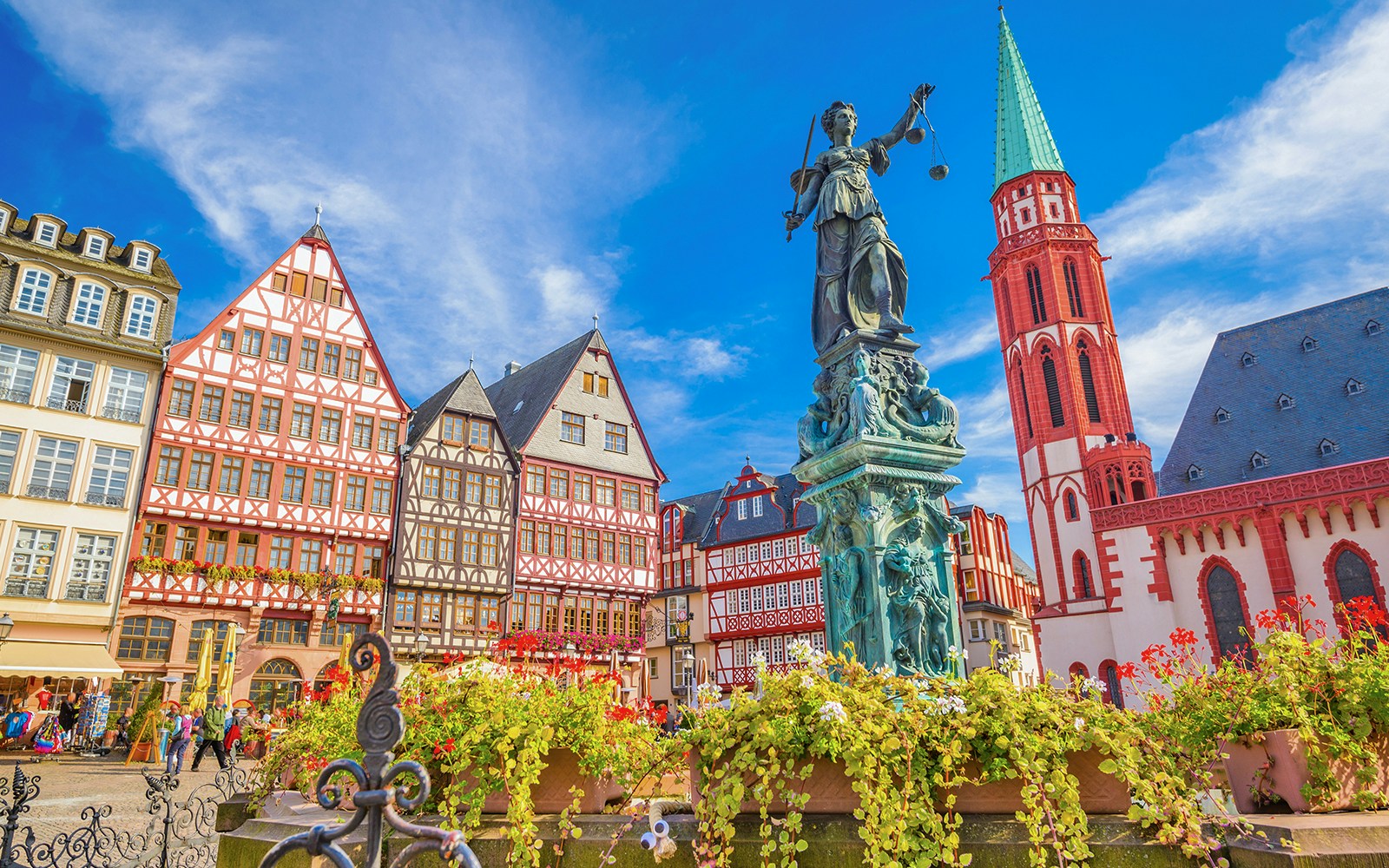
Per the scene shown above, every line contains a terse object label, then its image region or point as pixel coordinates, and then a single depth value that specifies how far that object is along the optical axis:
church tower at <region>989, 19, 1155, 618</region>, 41.00
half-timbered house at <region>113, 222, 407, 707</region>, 24.70
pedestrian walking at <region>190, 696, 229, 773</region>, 16.83
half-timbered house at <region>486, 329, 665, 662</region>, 31.33
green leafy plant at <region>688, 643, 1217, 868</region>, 3.29
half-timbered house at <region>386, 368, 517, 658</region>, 28.25
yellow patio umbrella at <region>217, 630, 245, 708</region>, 20.02
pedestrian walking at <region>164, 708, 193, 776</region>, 15.16
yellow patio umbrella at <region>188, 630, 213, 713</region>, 18.30
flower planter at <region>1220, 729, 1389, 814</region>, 3.44
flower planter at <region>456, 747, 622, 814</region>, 4.18
